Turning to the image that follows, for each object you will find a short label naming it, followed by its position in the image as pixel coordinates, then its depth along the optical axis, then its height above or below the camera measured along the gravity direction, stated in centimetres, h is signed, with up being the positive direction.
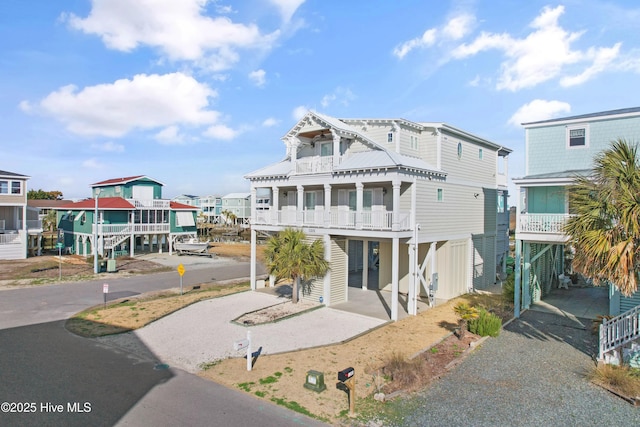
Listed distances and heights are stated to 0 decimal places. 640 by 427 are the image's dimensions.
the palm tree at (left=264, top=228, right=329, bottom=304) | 1830 -201
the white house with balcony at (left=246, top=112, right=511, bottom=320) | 1784 +88
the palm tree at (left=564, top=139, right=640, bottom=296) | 926 -16
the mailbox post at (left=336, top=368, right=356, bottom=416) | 883 -381
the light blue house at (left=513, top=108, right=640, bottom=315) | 1547 +204
